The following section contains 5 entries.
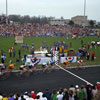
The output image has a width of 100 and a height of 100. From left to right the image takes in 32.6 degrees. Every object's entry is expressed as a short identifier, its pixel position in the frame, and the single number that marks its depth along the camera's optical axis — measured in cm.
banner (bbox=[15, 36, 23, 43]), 3114
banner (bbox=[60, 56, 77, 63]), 2027
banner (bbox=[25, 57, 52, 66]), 1912
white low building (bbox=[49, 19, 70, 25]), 12050
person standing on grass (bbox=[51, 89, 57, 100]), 807
